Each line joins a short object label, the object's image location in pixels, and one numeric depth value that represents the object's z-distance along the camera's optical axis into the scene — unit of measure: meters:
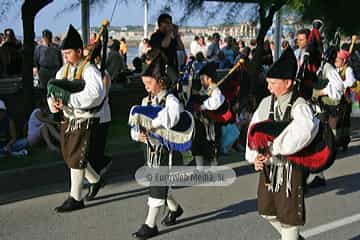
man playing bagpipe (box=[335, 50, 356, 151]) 12.75
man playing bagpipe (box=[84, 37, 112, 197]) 9.46
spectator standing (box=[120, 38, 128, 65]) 25.42
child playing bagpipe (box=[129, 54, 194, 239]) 8.14
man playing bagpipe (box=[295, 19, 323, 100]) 10.29
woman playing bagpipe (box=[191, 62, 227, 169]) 11.23
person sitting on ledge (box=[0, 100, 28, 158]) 12.93
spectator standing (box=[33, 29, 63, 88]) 18.96
